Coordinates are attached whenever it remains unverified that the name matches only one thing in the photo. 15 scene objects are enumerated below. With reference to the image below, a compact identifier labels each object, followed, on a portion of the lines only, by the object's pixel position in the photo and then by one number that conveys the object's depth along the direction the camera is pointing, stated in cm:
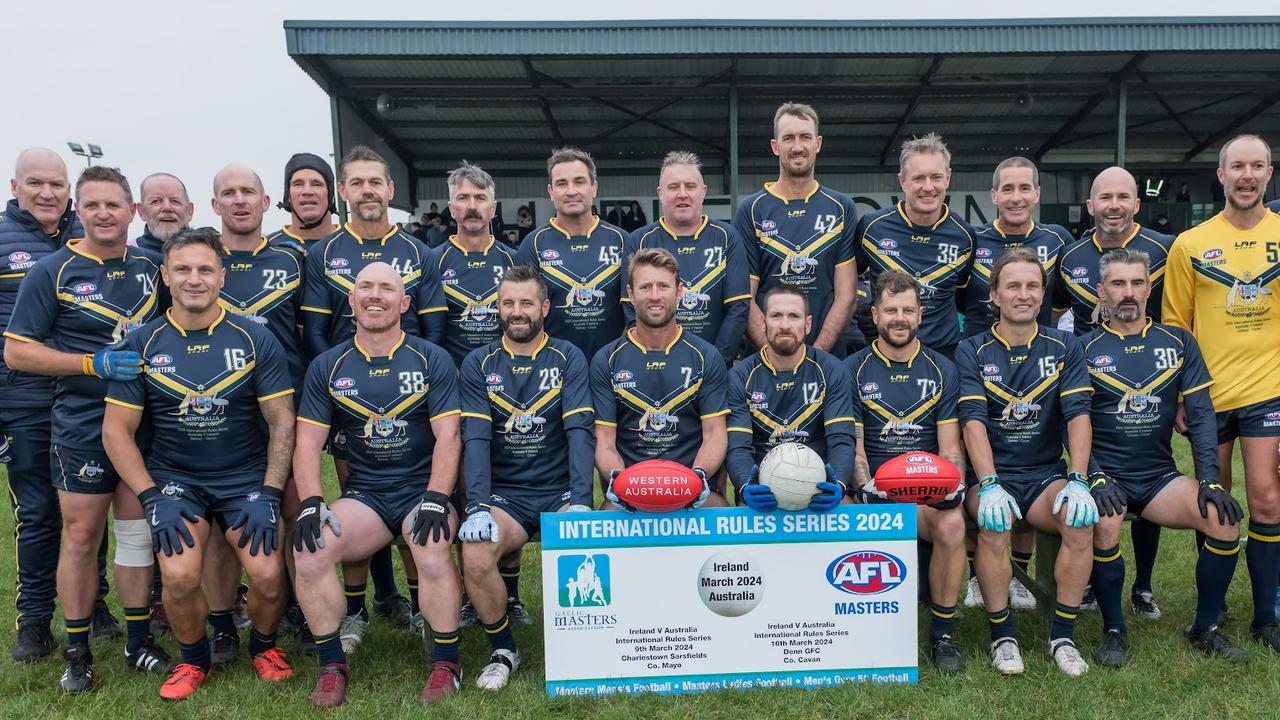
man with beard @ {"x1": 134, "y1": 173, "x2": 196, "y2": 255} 489
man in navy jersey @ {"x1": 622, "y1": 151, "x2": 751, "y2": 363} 472
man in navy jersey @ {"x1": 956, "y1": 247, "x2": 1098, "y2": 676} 404
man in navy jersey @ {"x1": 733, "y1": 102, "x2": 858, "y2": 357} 484
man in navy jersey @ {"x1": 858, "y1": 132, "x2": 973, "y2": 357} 479
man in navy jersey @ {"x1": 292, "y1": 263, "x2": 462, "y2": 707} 384
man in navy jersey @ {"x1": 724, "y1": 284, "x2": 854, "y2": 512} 421
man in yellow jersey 427
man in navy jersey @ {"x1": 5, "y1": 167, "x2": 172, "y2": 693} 407
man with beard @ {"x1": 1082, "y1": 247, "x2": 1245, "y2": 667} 412
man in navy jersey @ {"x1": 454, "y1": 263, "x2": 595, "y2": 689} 406
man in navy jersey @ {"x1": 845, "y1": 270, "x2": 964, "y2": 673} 427
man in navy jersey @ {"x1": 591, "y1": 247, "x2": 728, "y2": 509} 420
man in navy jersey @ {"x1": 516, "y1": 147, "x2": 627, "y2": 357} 480
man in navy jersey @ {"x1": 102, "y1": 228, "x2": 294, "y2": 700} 387
